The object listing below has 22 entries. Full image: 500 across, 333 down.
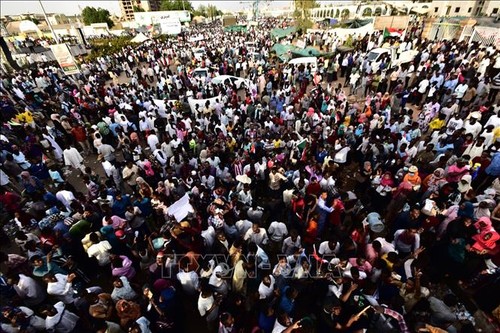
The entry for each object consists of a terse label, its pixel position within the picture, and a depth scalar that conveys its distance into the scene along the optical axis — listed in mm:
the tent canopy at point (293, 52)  18078
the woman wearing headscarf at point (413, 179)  5305
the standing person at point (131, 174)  6258
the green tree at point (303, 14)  32631
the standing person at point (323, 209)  4902
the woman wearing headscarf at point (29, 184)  6333
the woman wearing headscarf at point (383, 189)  5469
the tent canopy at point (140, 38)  29009
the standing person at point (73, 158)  7516
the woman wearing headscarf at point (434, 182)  5270
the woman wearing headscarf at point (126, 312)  3309
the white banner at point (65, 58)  12602
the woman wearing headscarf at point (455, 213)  4453
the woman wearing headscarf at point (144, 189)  5676
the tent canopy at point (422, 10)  44200
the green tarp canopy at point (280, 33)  27408
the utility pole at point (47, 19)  13836
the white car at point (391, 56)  14227
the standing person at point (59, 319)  3336
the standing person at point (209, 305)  3375
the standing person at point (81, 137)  9094
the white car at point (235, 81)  14031
